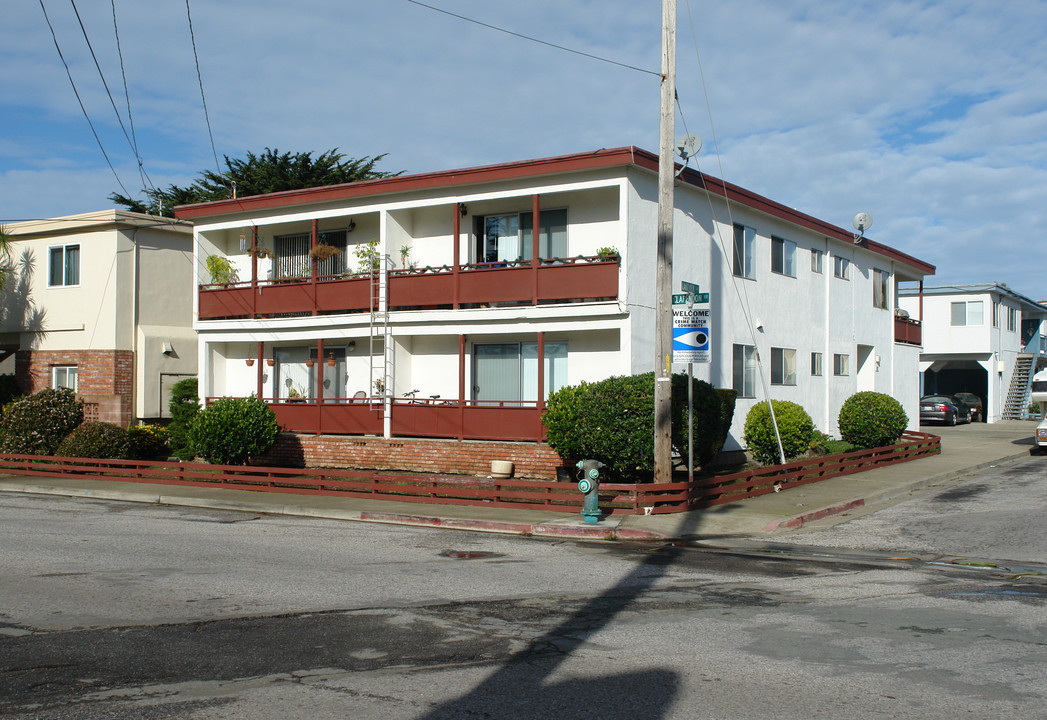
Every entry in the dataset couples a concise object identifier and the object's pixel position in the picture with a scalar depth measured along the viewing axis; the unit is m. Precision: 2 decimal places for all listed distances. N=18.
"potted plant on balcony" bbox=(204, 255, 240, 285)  24.89
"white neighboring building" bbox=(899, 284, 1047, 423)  43.47
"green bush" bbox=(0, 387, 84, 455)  24.48
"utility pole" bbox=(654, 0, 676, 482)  14.95
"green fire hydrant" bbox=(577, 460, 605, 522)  13.97
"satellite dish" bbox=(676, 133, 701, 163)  19.53
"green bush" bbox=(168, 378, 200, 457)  24.44
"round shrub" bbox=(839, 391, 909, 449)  23.98
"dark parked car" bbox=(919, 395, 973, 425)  39.88
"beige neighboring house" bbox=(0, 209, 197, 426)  26.28
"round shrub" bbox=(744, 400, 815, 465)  21.11
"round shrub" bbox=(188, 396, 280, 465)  20.98
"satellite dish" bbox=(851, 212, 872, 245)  27.14
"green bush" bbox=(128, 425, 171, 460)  23.84
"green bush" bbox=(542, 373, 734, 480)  16.64
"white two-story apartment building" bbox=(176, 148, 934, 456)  19.95
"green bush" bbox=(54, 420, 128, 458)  23.05
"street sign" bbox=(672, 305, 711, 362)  14.89
